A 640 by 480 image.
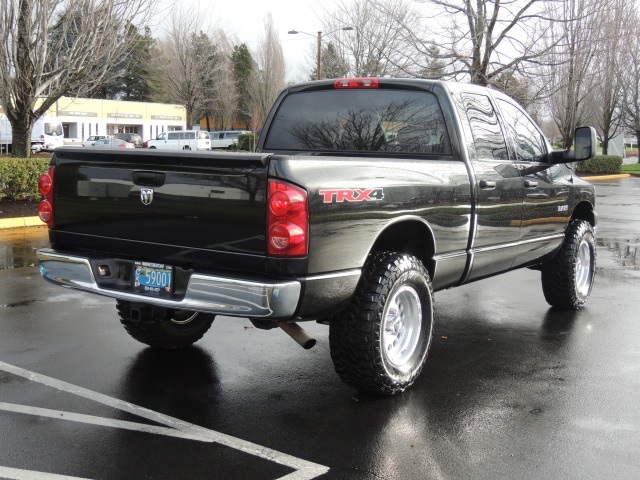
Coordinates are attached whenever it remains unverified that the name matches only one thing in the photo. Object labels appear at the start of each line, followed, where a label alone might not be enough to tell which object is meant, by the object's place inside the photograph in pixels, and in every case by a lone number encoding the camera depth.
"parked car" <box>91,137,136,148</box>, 48.29
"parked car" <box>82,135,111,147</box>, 52.14
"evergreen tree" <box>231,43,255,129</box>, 66.56
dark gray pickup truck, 3.98
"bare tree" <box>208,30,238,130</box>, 56.12
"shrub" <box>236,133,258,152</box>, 45.19
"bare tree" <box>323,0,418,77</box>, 27.88
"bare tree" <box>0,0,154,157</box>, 14.88
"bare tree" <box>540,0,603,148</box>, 24.02
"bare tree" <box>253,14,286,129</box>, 58.66
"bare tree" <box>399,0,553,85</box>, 20.12
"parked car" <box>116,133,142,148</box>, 53.50
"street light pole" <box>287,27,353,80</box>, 30.46
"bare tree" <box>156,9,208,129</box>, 47.62
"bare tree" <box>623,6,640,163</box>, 30.94
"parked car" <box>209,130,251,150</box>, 57.71
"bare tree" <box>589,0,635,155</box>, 27.23
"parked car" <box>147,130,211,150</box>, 51.44
